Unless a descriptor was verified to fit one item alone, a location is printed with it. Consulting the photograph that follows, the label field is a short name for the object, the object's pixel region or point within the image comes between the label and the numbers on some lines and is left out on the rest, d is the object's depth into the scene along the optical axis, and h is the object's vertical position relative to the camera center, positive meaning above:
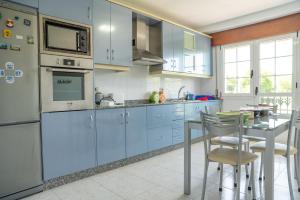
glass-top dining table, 1.64 -0.36
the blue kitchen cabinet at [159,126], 3.30 -0.53
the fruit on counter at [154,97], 3.83 -0.03
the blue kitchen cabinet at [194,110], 4.07 -0.31
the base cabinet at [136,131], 2.98 -0.54
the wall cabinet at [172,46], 3.83 +0.98
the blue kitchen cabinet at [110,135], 2.66 -0.54
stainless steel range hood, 3.32 +0.90
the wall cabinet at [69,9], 2.21 +1.02
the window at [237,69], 4.54 +0.60
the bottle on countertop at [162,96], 4.00 -0.02
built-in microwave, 2.22 +0.69
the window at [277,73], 3.96 +0.46
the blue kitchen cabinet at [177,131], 3.76 -0.69
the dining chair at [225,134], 1.73 -0.36
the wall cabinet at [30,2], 2.03 +0.96
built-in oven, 2.22 +0.15
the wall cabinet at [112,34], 2.71 +0.90
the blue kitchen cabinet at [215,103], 4.59 -0.19
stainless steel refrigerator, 1.93 -0.08
